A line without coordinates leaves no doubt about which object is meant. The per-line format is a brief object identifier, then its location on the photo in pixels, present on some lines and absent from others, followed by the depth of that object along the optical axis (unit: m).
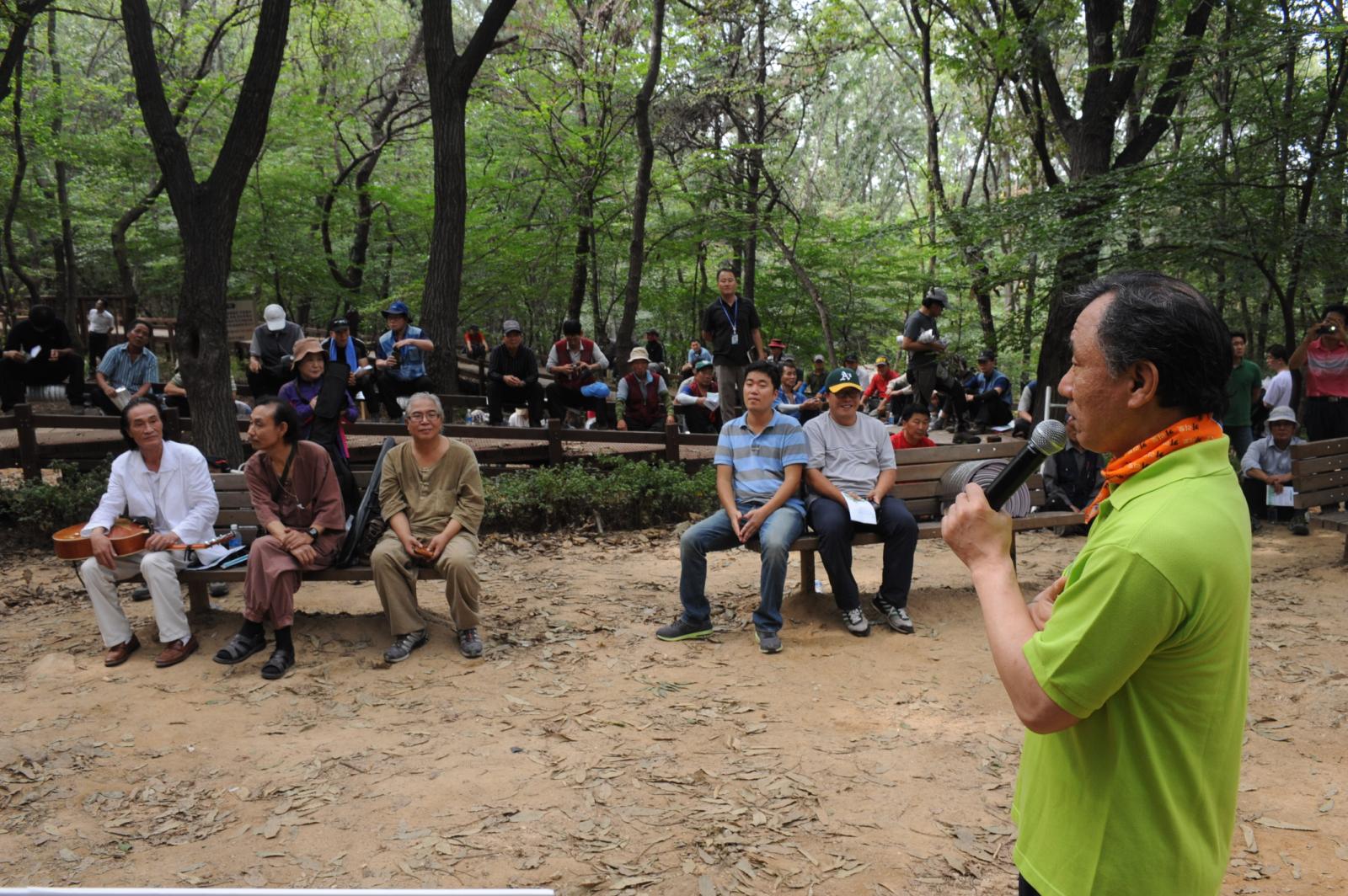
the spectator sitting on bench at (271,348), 9.27
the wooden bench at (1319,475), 7.53
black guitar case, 5.94
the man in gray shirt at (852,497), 6.07
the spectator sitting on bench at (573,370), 11.30
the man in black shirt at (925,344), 11.22
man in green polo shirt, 1.42
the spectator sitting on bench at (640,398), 11.30
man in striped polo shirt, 5.82
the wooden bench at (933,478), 6.79
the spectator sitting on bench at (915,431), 7.58
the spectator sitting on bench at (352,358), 10.38
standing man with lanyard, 10.25
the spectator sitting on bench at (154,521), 5.55
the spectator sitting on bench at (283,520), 5.54
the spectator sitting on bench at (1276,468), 8.78
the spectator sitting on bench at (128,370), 10.51
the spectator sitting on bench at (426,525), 5.68
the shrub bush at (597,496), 8.73
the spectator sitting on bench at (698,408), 12.20
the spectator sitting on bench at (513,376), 11.06
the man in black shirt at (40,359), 11.23
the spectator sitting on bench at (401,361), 10.95
